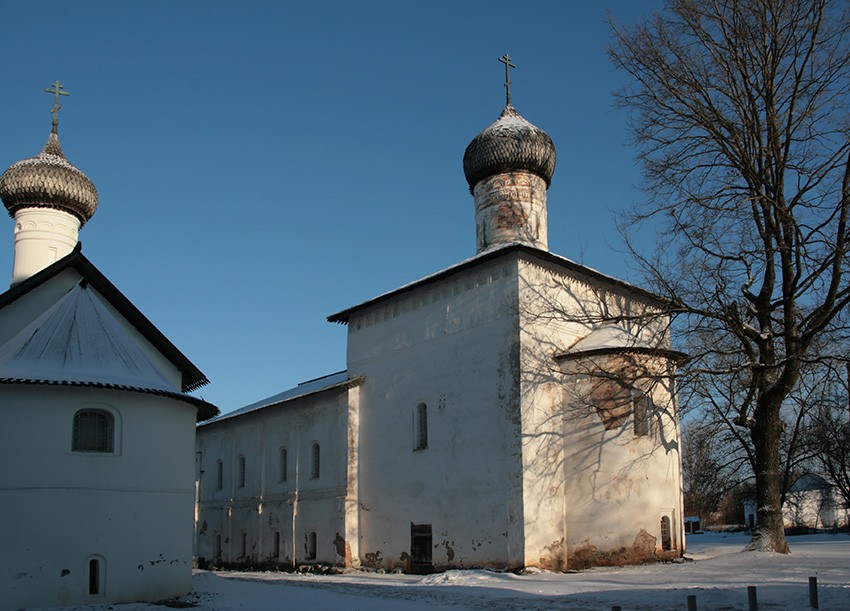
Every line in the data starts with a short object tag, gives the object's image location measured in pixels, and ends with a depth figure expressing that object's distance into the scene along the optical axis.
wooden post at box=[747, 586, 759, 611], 9.65
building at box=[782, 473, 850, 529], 45.59
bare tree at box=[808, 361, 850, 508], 21.47
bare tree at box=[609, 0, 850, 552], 15.40
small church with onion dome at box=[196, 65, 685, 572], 17.27
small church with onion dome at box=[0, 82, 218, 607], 13.13
